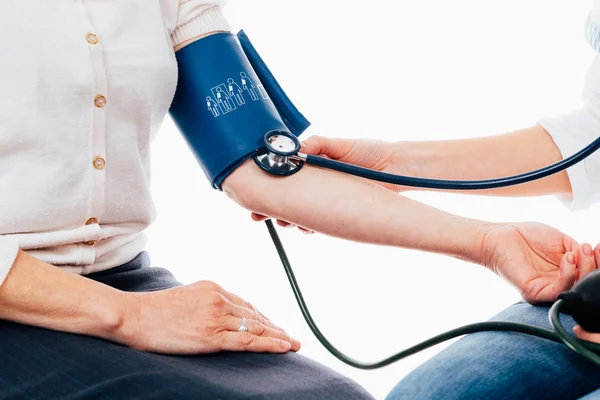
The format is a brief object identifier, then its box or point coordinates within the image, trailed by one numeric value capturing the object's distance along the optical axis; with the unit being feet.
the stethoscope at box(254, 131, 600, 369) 3.73
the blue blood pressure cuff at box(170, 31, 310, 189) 4.27
